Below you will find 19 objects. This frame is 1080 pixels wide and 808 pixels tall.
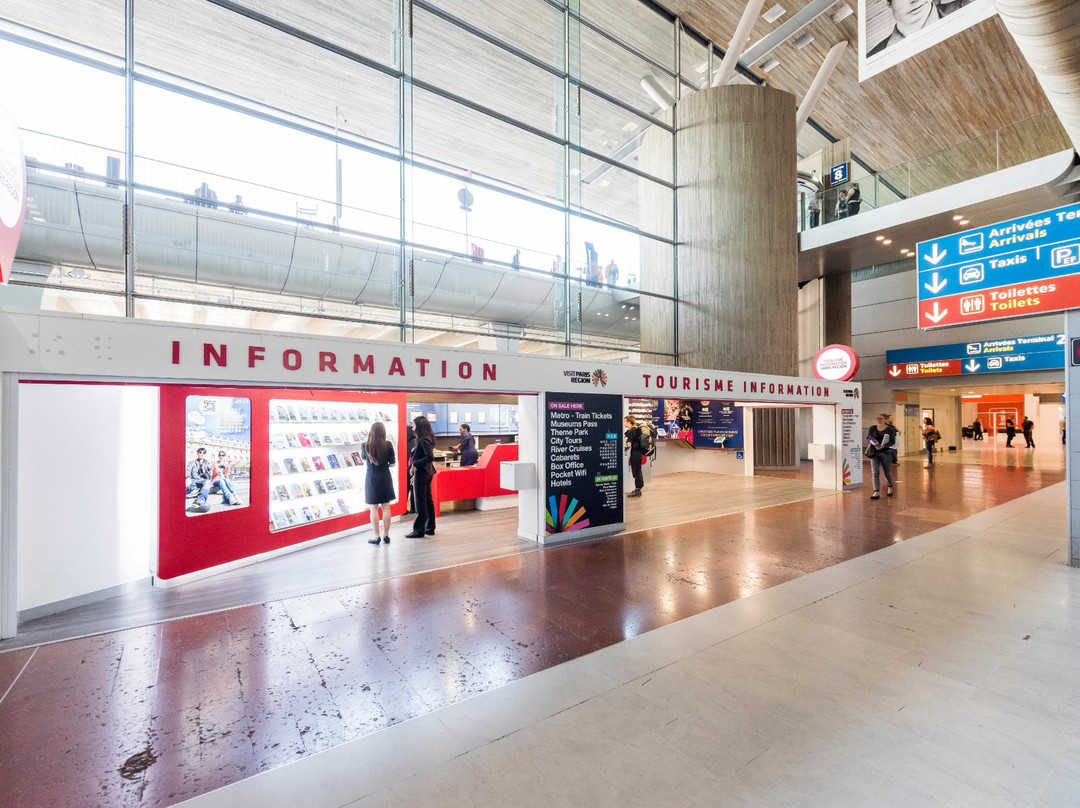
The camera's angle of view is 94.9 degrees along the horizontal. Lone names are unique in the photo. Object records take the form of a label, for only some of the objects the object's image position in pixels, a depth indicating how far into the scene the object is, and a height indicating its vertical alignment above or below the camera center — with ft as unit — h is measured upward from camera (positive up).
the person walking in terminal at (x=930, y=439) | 45.27 -2.90
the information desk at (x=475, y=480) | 25.90 -3.61
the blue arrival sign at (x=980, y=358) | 43.39 +4.66
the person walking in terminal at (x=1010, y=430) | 65.20 -3.14
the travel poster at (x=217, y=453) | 15.48 -1.25
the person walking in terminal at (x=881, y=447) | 29.45 -2.34
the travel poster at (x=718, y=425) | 42.66 -1.38
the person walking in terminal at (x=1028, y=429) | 61.87 -2.85
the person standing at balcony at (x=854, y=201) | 42.52 +17.85
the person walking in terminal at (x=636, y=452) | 31.60 -2.65
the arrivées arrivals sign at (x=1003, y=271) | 16.01 +4.84
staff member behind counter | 28.50 -2.09
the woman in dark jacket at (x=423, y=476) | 20.44 -2.66
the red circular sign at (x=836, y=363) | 34.80 +3.23
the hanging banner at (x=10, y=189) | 9.24 +4.60
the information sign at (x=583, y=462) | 19.84 -2.11
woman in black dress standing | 18.99 -2.28
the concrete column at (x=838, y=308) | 52.65 +10.72
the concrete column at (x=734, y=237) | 37.63 +13.34
